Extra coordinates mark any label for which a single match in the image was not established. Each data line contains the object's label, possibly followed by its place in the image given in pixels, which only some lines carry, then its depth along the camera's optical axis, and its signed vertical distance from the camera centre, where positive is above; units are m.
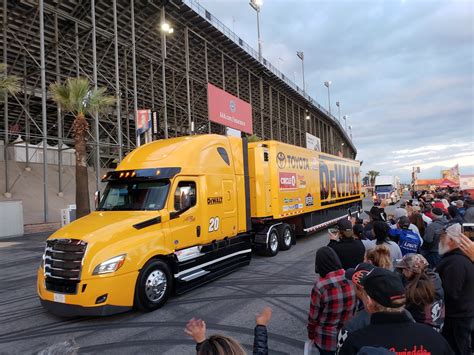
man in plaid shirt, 3.20 -1.11
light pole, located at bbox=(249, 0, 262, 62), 43.25 +23.06
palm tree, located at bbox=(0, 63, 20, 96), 15.42 +5.29
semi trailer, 5.65 -0.64
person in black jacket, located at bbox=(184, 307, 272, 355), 1.74 -0.82
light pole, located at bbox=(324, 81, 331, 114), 79.38 +24.08
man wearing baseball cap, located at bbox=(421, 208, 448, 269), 5.73 -0.98
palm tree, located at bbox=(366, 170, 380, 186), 153.12 +6.41
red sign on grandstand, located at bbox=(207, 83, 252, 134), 28.67 +7.46
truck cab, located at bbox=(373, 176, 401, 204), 35.25 -0.12
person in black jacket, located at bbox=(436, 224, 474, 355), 3.29 -1.07
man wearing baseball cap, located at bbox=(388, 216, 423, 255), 5.66 -0.85
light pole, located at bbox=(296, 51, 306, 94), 64.69 +25.08
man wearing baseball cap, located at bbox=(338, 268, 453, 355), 1.91 -0.82
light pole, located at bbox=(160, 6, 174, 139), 28.18 +12.57
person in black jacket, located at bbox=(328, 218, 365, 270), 4.47 -0.75
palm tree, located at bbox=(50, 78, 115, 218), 16.59 +3.86
